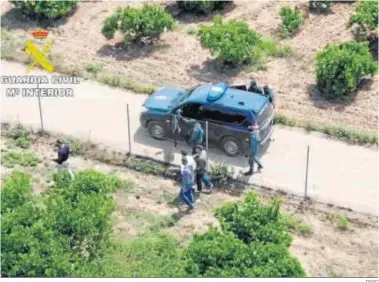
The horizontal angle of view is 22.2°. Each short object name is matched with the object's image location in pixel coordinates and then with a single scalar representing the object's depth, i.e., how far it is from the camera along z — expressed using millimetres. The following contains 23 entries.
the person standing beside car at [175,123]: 23844
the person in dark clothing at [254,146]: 22703
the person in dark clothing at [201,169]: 22266
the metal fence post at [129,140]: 24036
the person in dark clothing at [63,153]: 22766
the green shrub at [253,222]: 17906
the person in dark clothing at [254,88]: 24312
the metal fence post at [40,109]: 25062
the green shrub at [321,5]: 29859
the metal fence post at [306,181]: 22453
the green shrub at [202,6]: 30438
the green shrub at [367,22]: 27922
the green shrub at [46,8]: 30328
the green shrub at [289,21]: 29016
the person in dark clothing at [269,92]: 24125
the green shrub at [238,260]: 17047
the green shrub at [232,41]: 27188
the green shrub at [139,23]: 28703
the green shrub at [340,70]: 25938
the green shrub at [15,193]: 19016
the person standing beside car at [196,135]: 22953
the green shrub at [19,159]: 24078
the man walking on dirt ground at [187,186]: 21703
